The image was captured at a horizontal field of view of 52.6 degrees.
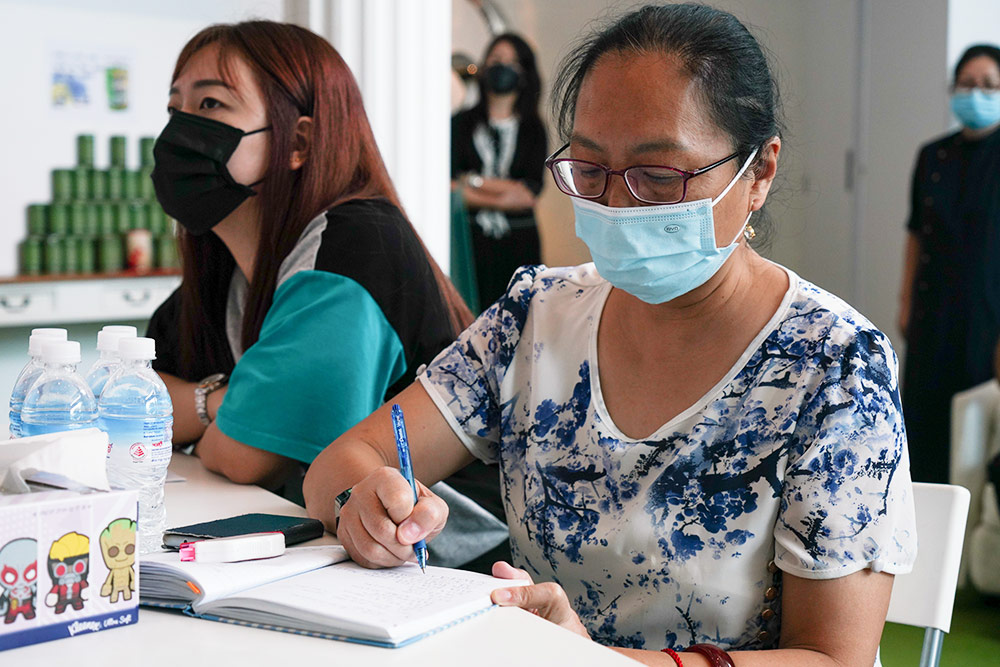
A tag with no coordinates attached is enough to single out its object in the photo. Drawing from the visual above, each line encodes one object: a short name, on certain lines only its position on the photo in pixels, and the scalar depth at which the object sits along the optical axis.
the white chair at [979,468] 3.18
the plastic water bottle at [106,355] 1.17
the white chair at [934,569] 1.21
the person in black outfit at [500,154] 4.24
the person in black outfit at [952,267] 3.64
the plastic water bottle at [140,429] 1.08
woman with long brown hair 1.51
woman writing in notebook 1.03
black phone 1.04
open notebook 0.83
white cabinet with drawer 3.69
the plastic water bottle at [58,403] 1.12
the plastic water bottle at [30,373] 1.12
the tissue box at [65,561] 0.78
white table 0.79
